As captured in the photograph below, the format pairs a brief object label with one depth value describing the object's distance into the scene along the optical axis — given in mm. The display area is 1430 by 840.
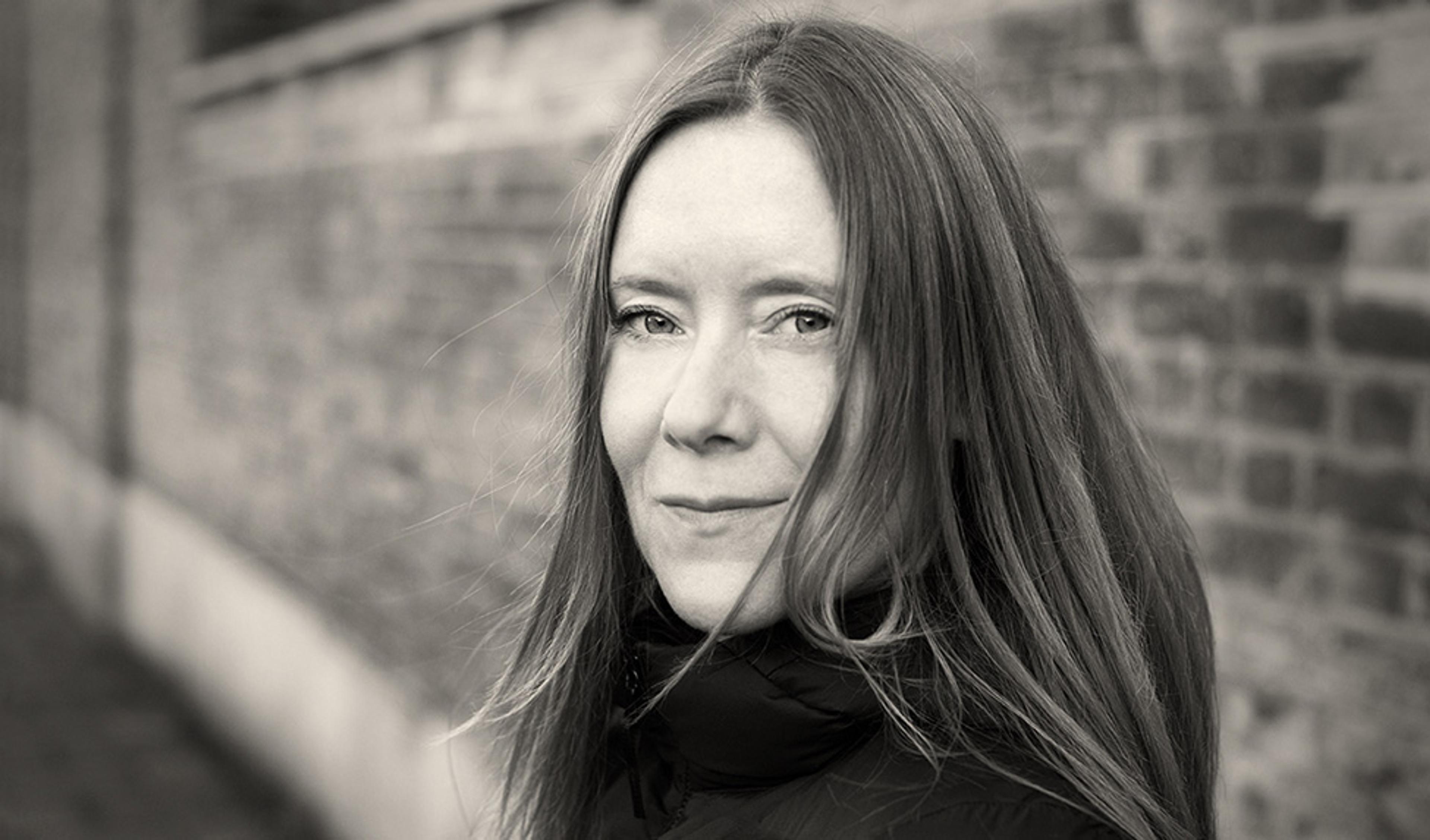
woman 1331
